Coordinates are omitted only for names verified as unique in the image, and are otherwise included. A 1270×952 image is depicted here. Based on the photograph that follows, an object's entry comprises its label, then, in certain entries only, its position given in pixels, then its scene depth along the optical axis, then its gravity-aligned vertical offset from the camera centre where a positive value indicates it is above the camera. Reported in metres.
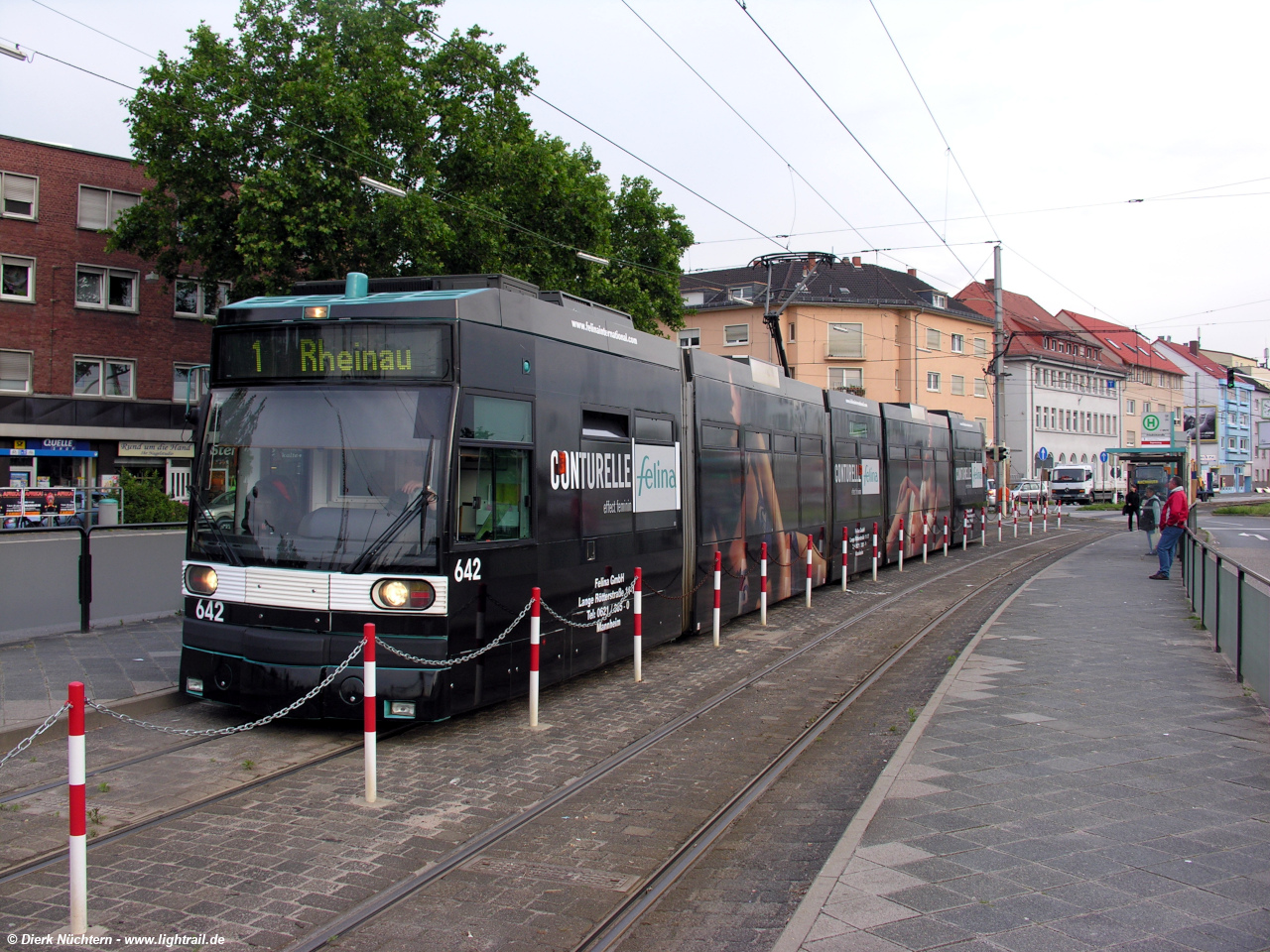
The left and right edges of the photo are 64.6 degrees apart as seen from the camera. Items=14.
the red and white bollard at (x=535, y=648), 7.34 -1.16
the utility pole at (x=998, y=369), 31.38 +4.27
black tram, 6.62 -0.03
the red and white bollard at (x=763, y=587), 12.92 -1.22
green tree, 22.75 +7.91
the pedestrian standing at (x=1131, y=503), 36.22 -0.20
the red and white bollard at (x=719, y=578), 11.50 -1.01
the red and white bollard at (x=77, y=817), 3.97 -1.32
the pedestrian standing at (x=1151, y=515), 24.84 -0.43
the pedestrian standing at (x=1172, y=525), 17.45 -0.48
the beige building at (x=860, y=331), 55.62 +9.33
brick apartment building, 32.91 +5.32
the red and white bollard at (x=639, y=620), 9.25 -1.20
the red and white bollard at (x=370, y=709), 5.64 -1.27
